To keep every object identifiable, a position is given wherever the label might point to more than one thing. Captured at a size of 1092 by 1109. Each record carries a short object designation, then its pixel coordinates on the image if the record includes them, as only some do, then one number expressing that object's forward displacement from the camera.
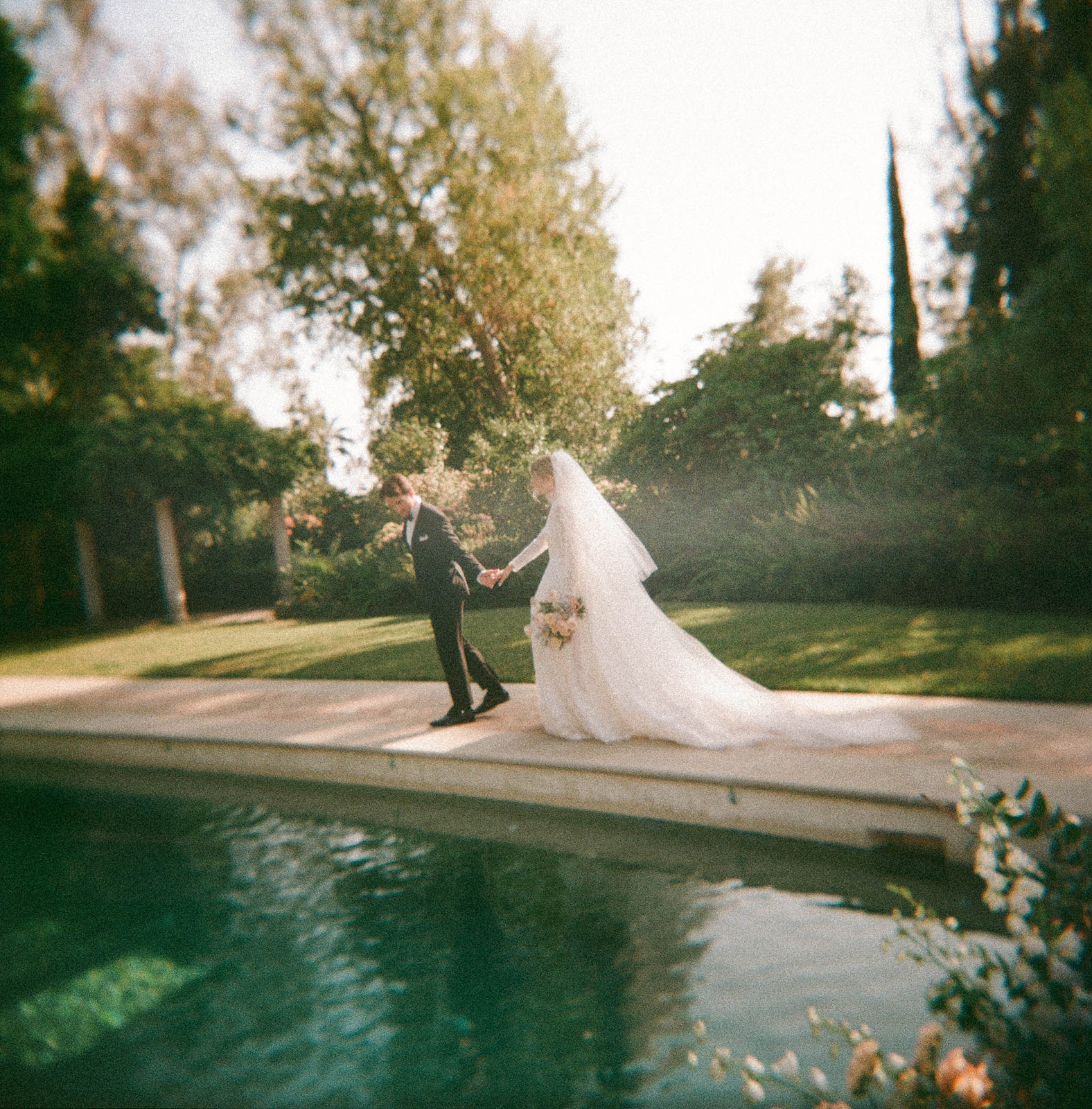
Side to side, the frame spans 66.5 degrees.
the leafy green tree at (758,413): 14.38
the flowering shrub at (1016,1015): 1.81
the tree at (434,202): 21.92
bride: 5.64
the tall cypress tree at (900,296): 23.91
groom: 6.52
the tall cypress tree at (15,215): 19.64
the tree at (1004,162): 20.81
